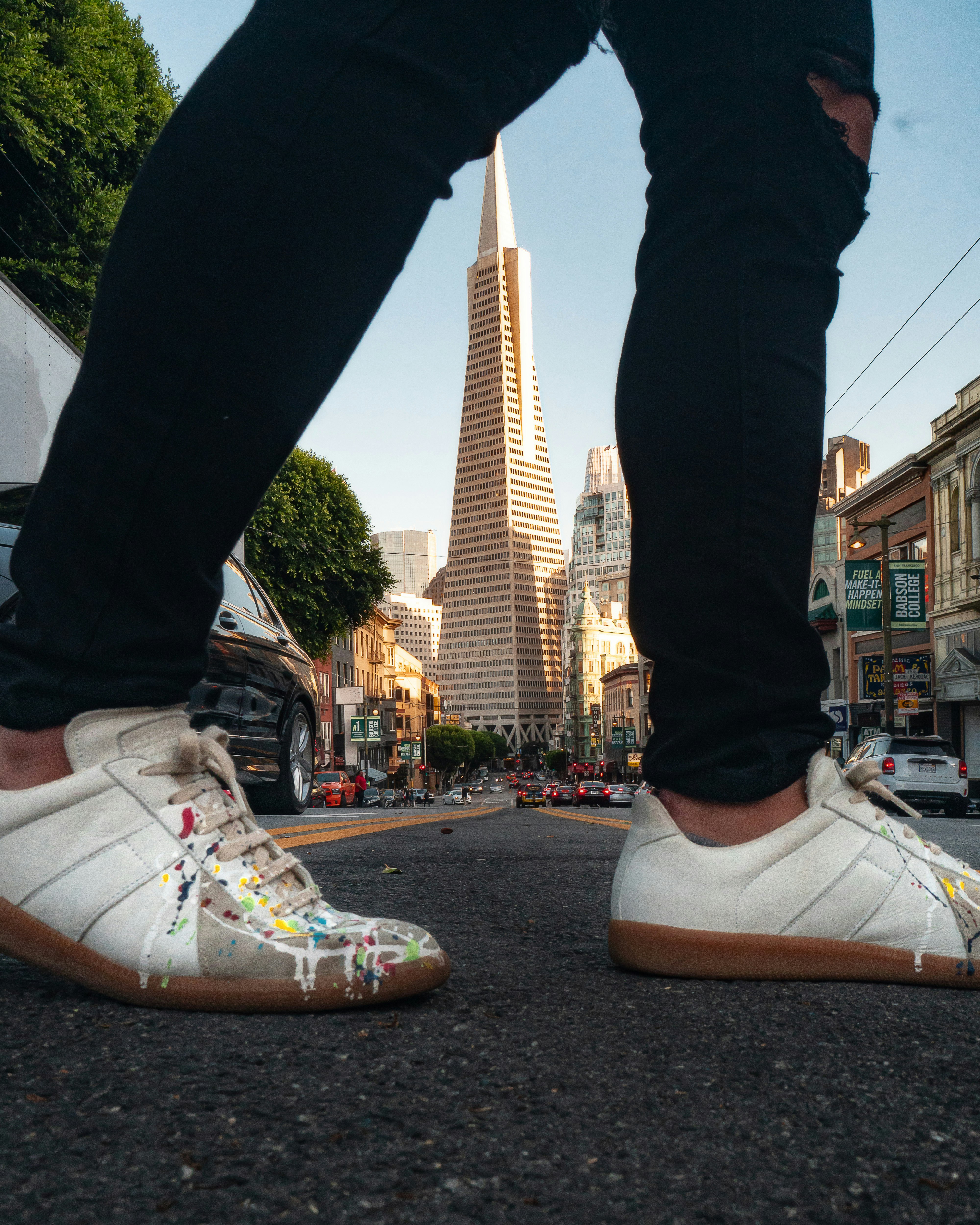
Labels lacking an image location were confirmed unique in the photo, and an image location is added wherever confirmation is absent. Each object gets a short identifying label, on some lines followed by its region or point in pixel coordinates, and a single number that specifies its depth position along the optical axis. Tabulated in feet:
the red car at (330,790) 108.78
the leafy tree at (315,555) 75.82
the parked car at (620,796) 133.18
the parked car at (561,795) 152.25
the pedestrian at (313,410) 3.38
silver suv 55.62
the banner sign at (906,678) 82.89
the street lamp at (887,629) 75.51
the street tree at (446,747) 319.88
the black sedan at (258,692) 16.33
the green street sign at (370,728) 185.26
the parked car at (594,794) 129.70
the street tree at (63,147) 48.52
